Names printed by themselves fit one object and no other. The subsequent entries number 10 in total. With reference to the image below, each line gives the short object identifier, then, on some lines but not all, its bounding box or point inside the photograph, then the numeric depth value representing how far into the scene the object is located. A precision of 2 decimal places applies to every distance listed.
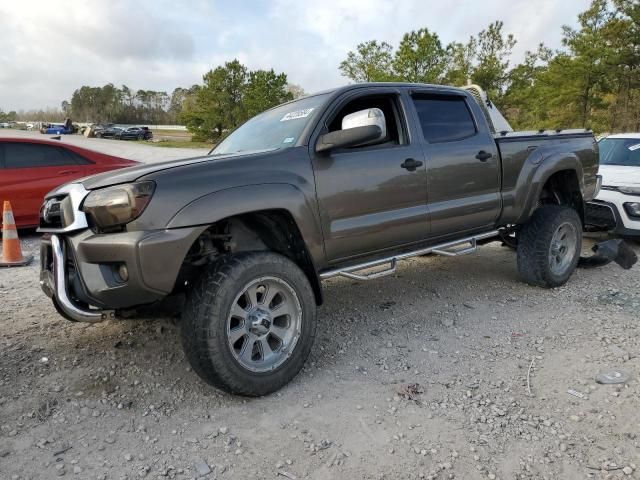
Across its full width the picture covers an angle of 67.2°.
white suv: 6.11
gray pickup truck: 2.54
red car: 6.68
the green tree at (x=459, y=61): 25.00
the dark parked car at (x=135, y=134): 43.69
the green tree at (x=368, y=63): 27.78
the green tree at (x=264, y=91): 32.69
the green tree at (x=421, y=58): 25.12
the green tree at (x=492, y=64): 24.45
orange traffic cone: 5.48
